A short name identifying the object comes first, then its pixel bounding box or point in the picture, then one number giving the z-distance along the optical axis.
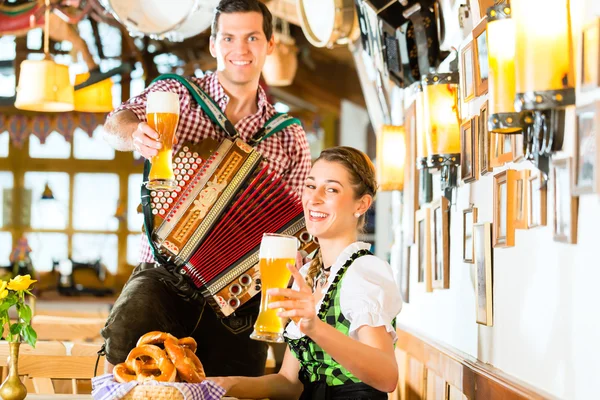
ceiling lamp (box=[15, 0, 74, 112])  5.15
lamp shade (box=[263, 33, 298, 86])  7.79
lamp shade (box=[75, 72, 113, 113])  6.54
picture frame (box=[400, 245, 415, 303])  4.38
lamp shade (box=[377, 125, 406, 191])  4.62
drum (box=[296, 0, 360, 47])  4.21
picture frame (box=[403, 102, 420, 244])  4.06
